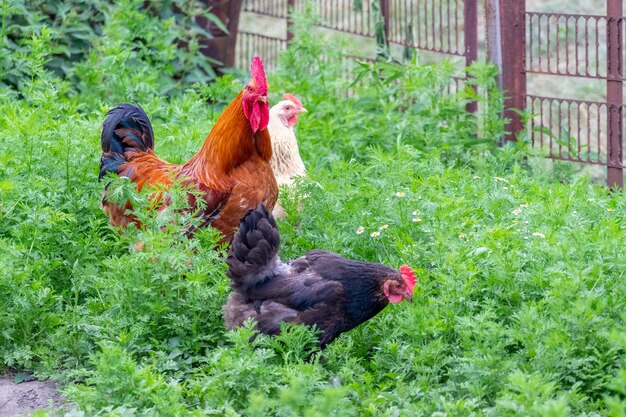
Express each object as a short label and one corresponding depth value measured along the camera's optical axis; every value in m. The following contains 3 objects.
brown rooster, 12.55
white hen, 14.54
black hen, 10.60
